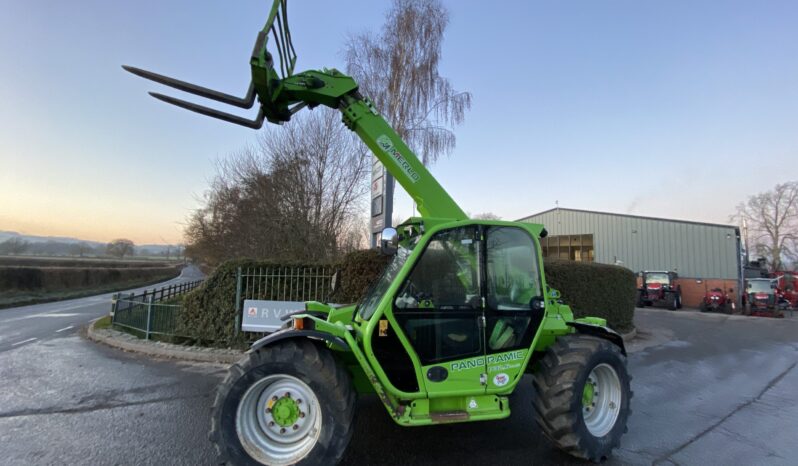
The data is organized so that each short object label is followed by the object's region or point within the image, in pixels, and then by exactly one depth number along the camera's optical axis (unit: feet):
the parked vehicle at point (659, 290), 71.41
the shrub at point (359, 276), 27.66
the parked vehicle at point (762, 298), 65.16
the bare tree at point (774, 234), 173.06
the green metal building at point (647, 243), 73.87
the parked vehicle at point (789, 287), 81.09
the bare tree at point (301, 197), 46.24
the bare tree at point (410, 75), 49.88
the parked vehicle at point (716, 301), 68.49
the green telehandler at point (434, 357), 10.57
